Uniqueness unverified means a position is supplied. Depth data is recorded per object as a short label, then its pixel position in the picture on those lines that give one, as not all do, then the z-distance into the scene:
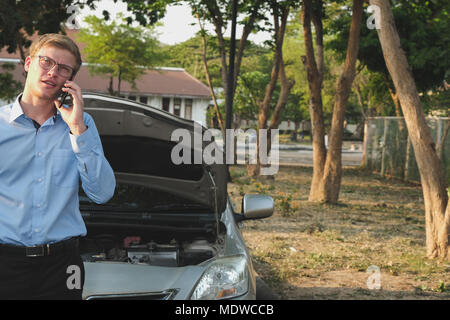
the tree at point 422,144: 7.89
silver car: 3.53
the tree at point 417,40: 19.28
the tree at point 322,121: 12.52
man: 2.62
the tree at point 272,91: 19.16
